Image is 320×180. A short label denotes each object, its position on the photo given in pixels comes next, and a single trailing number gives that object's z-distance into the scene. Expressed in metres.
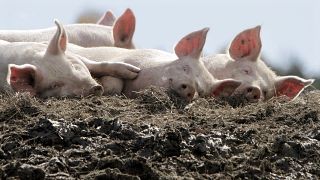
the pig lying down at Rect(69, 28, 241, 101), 18.81
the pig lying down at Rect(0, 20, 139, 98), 18.05
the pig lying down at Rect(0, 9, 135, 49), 21.91
